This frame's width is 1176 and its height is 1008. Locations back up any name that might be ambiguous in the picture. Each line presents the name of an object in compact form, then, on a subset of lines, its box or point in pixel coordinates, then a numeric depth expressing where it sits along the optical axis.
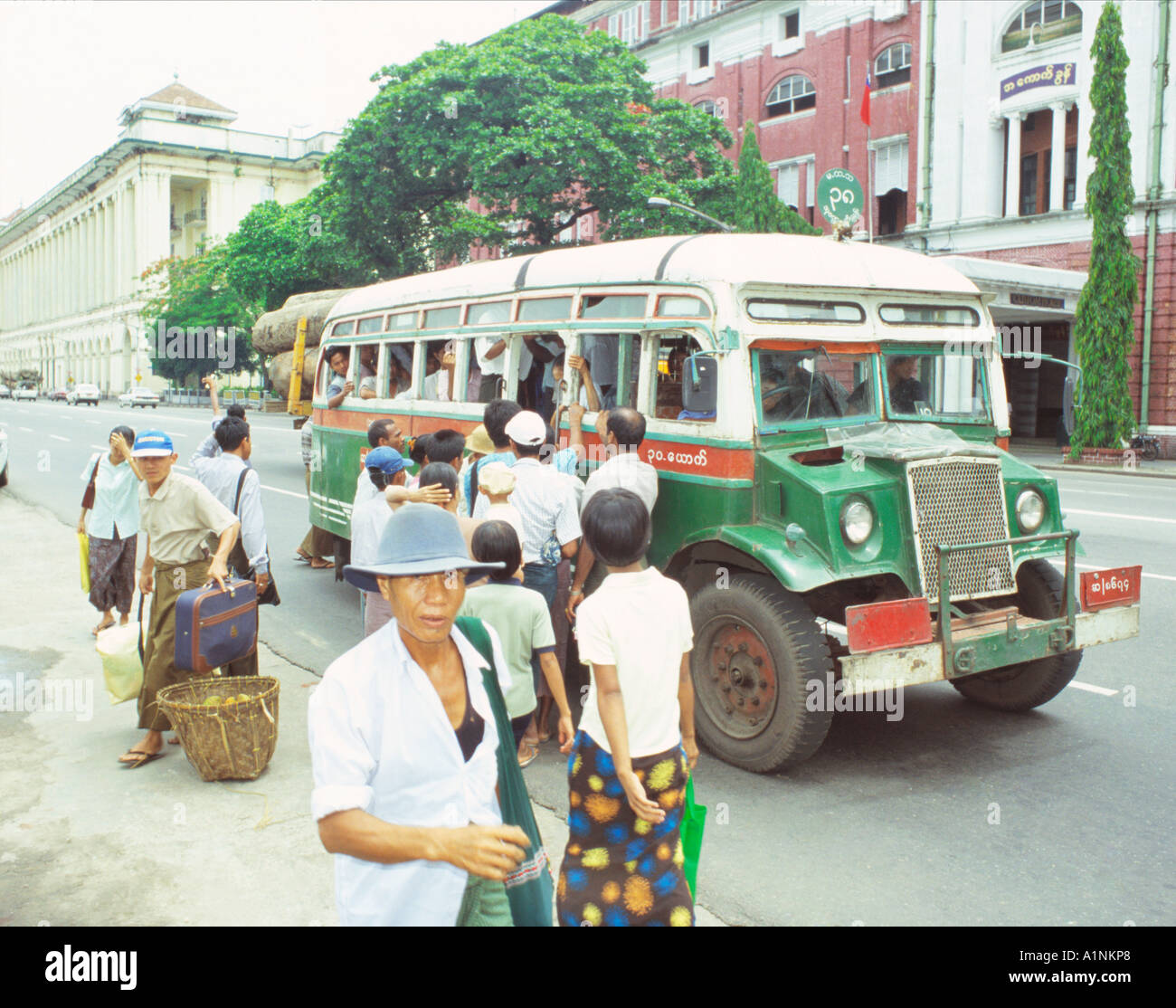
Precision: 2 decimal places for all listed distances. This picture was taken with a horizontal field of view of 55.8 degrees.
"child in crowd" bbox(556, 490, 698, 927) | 3.33
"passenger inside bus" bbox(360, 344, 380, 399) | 10.34
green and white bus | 5.53
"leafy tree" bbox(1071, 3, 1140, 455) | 25.25
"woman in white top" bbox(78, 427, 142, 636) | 8.27
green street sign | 12.60
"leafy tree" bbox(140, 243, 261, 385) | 57.94
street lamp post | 25.78
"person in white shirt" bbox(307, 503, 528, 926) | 2.35
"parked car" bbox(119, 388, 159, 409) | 62.38
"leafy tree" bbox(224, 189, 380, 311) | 40.03
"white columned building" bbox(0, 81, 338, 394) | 84.19
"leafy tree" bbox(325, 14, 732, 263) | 30.42
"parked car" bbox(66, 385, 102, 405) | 65.38
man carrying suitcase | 5.83
